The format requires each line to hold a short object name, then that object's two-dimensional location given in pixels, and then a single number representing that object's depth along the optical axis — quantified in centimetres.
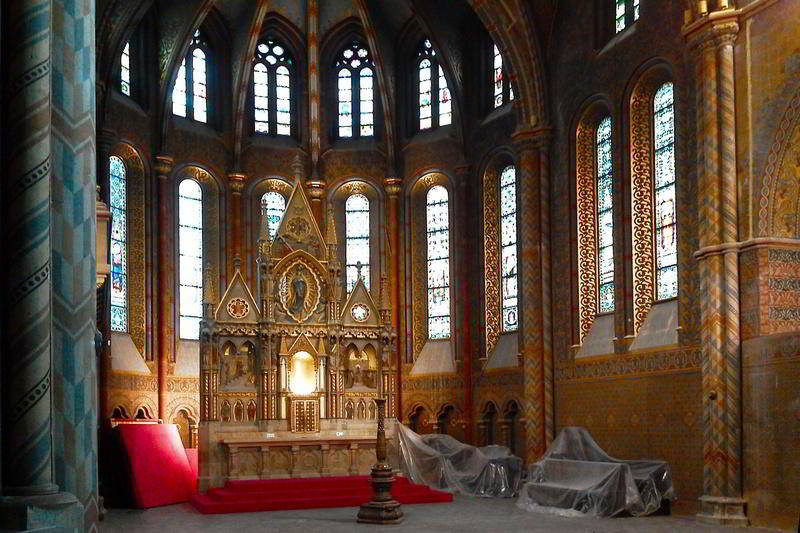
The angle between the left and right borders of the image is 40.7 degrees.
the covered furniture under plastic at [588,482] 2025
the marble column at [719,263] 1894
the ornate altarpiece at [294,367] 2427
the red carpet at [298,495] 2145
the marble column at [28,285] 858
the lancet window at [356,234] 3241
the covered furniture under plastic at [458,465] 2505
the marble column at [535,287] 2564
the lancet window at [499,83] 2936
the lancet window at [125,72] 2916
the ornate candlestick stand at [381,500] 1902
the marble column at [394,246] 3122
